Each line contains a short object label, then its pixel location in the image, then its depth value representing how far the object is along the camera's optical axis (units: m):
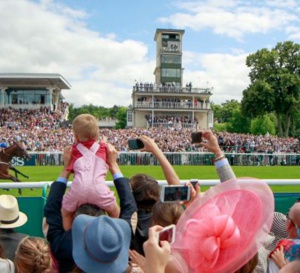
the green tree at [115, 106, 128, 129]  93.12
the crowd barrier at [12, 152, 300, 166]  24.78
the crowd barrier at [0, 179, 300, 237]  5.30
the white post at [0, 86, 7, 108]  55.69
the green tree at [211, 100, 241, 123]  98.57
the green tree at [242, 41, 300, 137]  47.28
